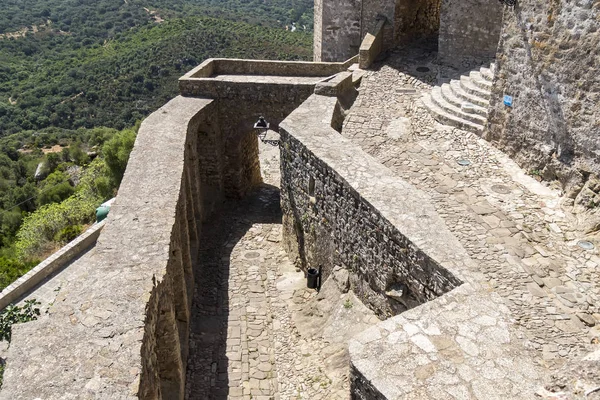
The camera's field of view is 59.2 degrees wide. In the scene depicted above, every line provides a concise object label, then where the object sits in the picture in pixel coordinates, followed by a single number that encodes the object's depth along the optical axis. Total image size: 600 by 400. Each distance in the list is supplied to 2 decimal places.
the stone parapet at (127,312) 4.69
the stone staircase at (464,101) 10.45
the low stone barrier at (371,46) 14.45
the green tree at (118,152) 17.91
